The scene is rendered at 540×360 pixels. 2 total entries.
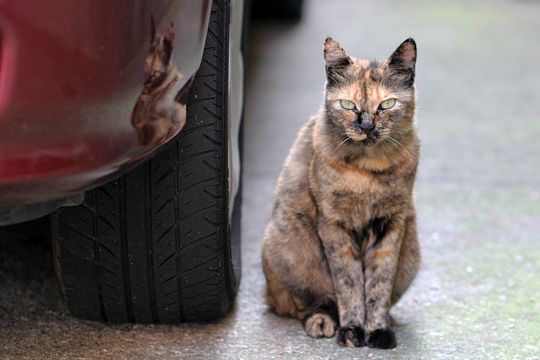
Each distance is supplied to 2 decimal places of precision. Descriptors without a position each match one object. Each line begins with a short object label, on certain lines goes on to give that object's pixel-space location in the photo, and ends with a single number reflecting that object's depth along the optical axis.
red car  1.60
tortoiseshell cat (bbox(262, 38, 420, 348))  1.93
